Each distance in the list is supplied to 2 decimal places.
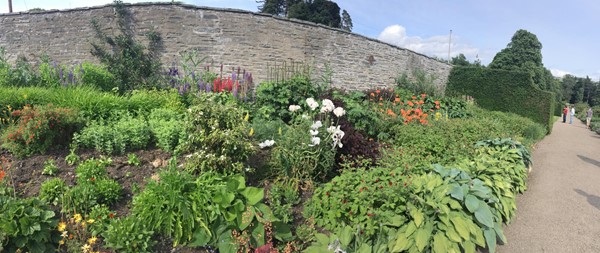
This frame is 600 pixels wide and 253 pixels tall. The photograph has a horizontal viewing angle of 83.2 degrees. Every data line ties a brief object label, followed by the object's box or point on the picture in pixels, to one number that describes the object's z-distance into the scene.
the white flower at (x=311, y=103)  4.49
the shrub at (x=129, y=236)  2.62
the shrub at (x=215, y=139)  3.64
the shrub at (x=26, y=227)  2.43
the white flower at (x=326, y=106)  4.43
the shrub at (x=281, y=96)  5.99
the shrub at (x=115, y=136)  4.18
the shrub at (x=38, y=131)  3.98
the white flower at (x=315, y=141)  3.97
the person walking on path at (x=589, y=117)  21.38
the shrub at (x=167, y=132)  4.39
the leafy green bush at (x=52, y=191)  3.11
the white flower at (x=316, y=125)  4.18
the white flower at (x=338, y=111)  4.45
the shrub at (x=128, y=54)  8.45
